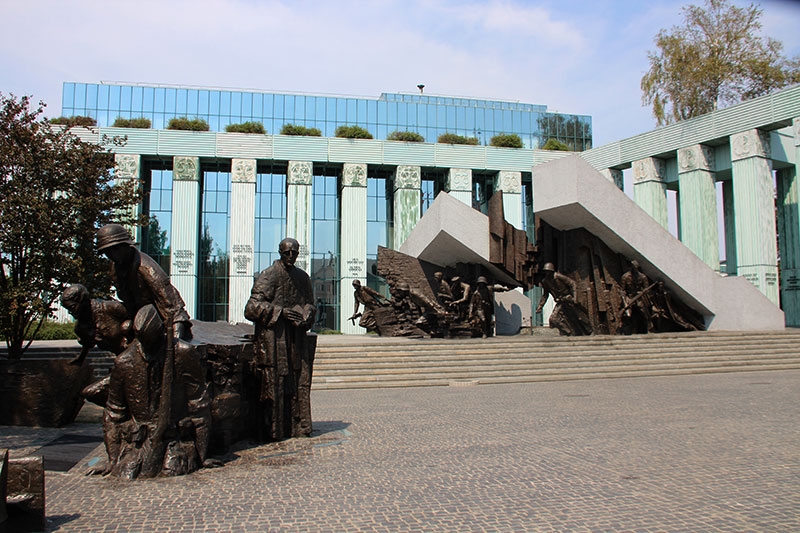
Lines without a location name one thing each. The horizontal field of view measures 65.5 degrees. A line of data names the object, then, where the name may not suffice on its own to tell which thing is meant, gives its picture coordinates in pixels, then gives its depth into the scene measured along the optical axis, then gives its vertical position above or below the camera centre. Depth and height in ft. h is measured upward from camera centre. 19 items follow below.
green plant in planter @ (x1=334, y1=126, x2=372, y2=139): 101.91 +28.92
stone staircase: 42.14 -3.66
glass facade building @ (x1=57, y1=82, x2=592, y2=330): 97.35 +20.23
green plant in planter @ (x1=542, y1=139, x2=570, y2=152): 109.09 +28.79
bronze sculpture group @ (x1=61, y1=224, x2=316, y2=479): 15.75 -1.76
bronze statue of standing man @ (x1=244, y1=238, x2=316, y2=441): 20.27 -1.20
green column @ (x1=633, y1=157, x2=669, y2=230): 94.38 +18.38
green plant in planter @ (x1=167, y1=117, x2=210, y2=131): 98.63 +29.26
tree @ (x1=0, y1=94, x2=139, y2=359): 33.81 +5.24
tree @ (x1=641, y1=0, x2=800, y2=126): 94.53 +37.62
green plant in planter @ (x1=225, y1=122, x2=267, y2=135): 99.86 +29.11
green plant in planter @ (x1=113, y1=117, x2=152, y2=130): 97.86 +29.27
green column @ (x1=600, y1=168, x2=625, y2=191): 100.42 +21.56
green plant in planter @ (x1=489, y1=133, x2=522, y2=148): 107.55 +28.99
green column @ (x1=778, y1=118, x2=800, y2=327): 79.41 +9.42
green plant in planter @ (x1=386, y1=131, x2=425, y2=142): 104.17 +28.86
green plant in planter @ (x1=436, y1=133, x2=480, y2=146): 105.91 +28.95
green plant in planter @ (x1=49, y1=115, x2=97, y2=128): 91.30 +28.03
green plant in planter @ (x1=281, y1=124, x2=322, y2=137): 101.04 +29.13
